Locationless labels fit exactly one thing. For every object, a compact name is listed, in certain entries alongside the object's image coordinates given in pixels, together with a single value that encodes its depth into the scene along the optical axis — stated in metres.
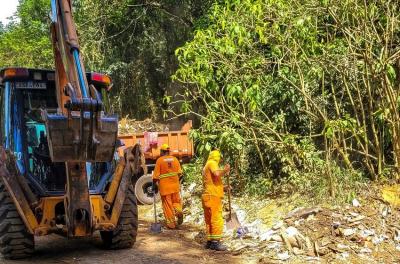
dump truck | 12.86
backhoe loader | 5.06
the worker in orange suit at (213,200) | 7.59
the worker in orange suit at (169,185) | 9.54
